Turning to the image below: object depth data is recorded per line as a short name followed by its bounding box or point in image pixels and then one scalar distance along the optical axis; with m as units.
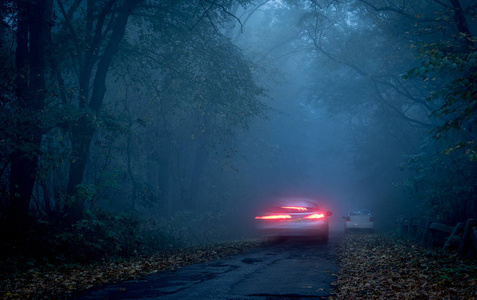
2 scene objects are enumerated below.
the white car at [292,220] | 16.73
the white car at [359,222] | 29.53
